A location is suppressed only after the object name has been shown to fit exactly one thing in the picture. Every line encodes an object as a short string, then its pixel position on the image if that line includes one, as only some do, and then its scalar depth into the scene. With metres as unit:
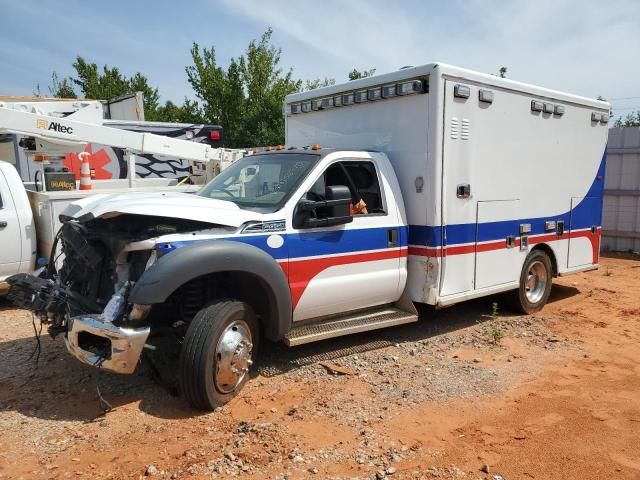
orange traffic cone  7.80
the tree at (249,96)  18.77
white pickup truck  6.94
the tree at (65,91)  22.69
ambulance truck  4.09
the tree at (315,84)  22.14
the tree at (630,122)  27.41
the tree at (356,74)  21.56
